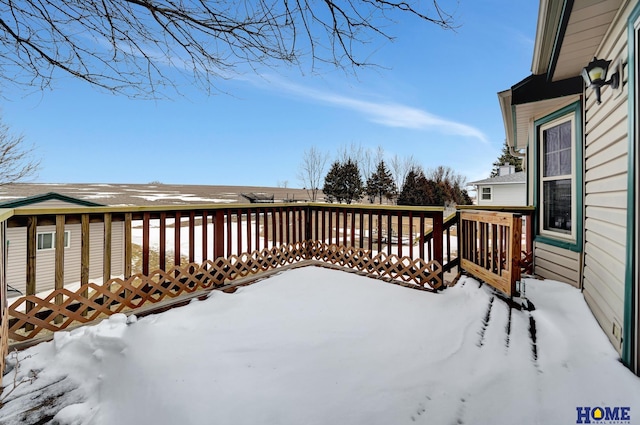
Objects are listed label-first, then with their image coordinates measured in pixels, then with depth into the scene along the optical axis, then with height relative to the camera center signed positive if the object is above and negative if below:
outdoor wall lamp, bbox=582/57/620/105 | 2.39 +1.17
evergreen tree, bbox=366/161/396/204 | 28.39 +2.41
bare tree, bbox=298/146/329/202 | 25.72 +3.61
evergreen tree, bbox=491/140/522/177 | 29.70 +5.27
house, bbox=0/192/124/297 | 9.07 -1.49
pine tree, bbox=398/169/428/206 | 27.31 +1.66
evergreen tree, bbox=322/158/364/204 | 26.80 +2.41
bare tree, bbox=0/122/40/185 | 11.34 +2.12
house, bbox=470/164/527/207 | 16.64 +1.20
